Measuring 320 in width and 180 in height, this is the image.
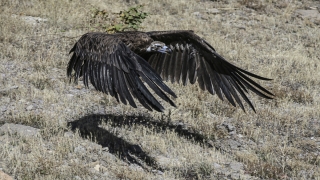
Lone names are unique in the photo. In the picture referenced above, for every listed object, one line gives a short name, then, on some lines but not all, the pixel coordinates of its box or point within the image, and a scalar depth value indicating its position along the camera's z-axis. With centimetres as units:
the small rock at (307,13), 3533
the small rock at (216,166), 1517
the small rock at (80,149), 1500
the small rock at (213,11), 3498
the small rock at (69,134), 1596
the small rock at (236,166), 1517
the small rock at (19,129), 1564
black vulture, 1291
